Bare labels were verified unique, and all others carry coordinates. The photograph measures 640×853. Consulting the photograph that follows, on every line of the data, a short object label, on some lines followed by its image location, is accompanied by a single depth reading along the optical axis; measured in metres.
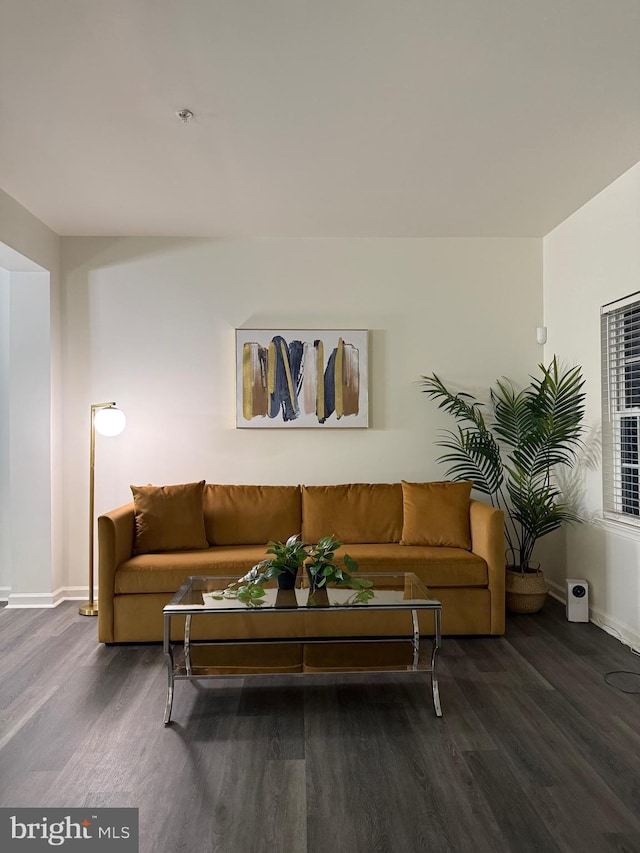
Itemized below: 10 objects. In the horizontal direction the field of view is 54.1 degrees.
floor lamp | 4.28
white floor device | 3.99
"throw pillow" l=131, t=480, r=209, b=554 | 4.00
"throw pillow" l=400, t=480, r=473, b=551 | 4.14
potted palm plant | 4.23
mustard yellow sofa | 3.49
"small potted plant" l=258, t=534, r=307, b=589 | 3.06
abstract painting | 4.73
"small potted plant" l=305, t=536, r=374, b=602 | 2.99
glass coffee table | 2.72
